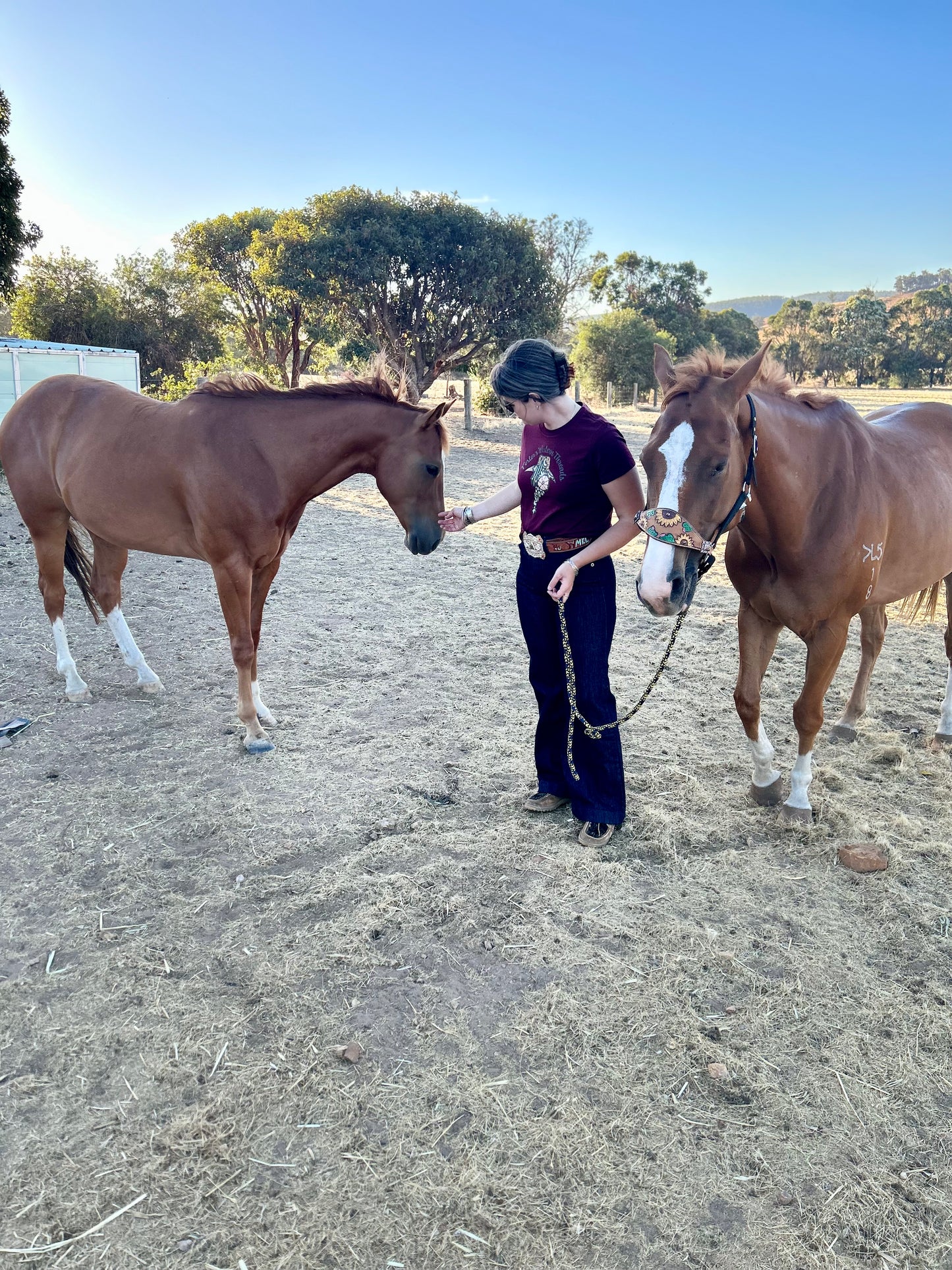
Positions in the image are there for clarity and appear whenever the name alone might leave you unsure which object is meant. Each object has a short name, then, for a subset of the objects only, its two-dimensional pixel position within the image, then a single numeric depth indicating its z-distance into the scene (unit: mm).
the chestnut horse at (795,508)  2436
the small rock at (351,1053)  2027
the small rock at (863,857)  2945
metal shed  11922
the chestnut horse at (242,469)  3768
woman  2629
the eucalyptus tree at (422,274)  17594
